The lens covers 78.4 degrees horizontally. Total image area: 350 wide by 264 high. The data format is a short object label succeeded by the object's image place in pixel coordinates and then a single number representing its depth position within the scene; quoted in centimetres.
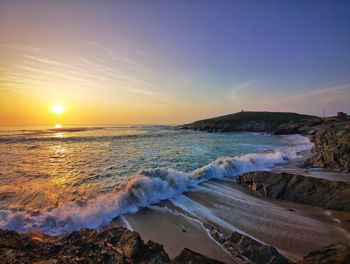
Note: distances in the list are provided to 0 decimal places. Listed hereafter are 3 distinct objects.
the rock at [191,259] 355
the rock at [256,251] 427
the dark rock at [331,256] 323
